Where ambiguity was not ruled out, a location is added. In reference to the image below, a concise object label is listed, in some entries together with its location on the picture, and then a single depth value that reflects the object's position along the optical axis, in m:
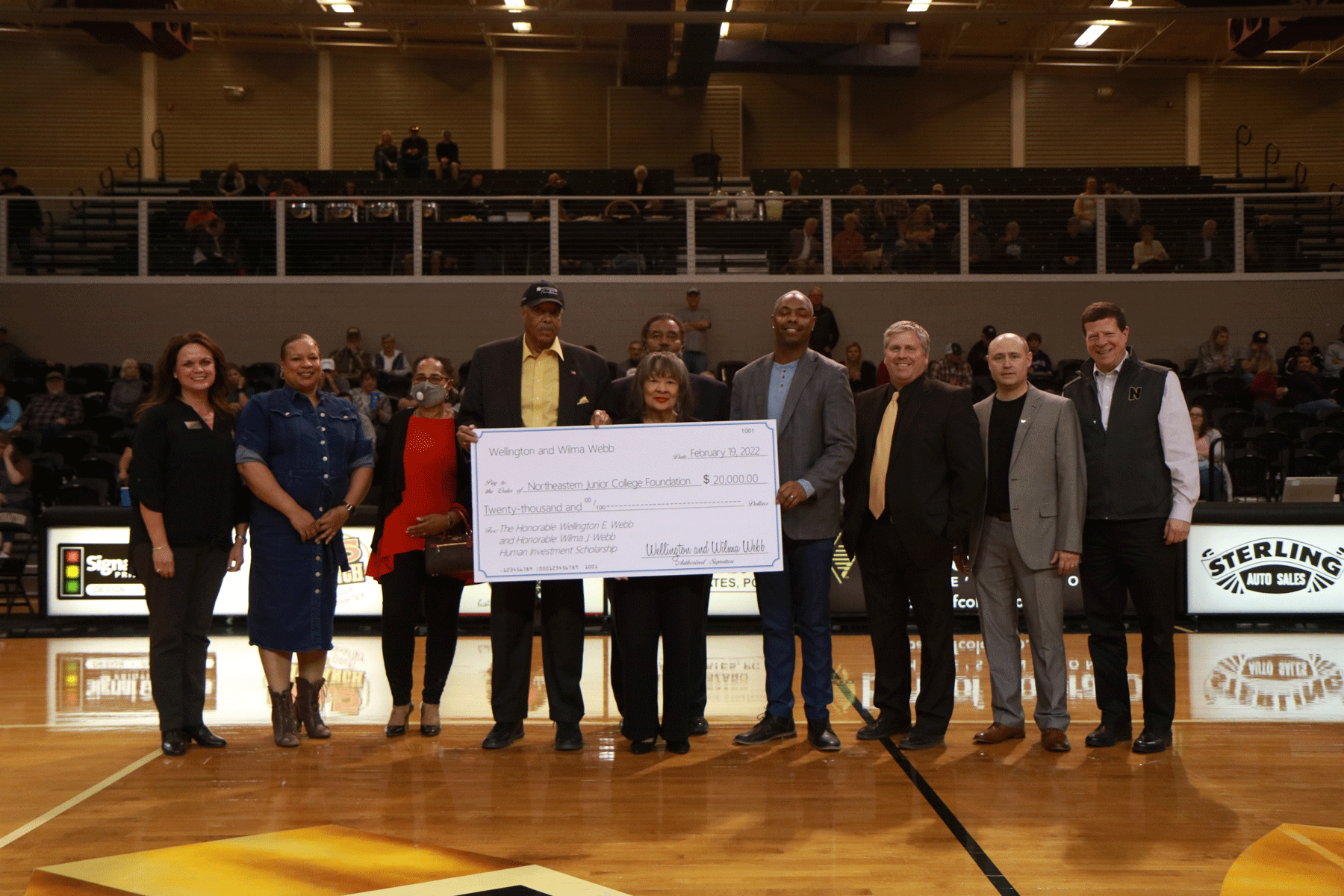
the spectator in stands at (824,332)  13.73
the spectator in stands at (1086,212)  15.36
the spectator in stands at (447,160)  17.36
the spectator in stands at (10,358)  14.23
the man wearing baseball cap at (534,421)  4.68
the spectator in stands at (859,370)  12.90
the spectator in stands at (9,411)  12.12
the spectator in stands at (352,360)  14.10
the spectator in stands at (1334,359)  14.14
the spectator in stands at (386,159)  17.69
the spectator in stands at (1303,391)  13.02
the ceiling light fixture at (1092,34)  18.52
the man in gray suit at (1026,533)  4.66
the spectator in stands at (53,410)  12.51
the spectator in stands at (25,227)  15.46
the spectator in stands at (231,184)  16.19
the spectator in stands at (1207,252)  15.30
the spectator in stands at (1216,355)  14.47
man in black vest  4.66
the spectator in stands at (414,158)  17.50
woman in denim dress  4.71
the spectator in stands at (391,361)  14.31
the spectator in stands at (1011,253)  15.37
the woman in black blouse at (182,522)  4.68
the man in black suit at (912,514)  4.64
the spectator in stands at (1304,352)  13.99
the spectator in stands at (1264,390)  12.66
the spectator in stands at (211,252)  15.23
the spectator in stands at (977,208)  15.49
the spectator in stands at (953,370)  13.52
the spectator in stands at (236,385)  12.11
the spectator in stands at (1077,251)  15.44
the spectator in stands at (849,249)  15.27
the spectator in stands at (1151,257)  15.37
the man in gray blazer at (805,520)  4.68
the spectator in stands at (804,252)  15.21
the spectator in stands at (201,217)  15.18
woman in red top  4.82
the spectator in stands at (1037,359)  13.98
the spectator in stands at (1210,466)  9.42
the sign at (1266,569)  8.16
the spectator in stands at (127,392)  13.03
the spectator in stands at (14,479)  9.38
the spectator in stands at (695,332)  13.66
